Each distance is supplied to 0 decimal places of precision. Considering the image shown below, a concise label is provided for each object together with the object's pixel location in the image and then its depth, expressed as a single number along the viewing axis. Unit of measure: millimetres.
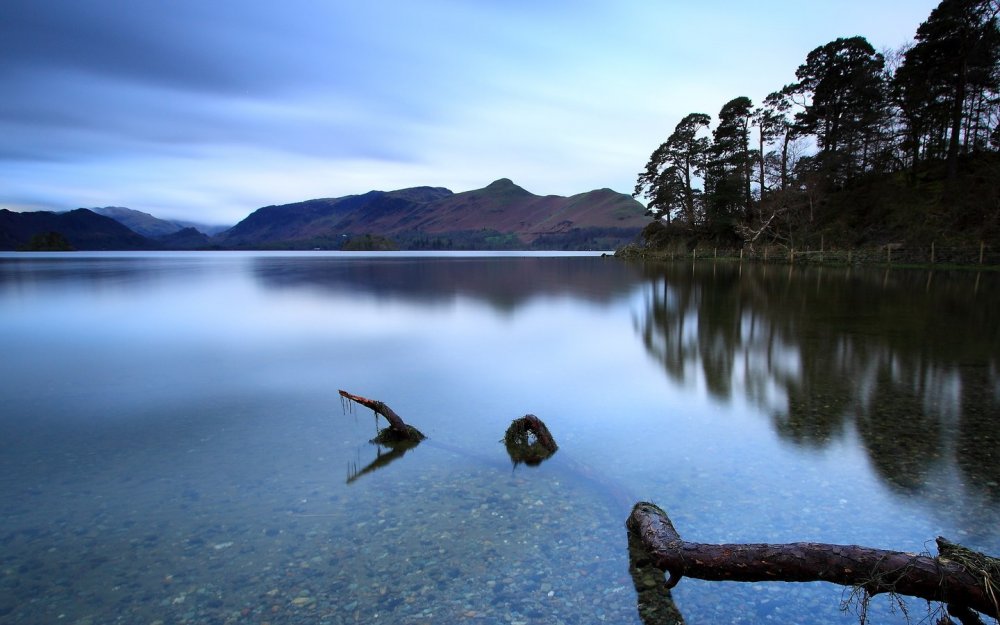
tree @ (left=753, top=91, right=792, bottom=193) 58000
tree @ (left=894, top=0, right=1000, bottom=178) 40969
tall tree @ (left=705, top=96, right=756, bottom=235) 59906
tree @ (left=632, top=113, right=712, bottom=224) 66688
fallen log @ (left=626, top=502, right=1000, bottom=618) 3143
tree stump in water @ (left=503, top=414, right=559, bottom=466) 6891
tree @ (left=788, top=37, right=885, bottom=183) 50625
